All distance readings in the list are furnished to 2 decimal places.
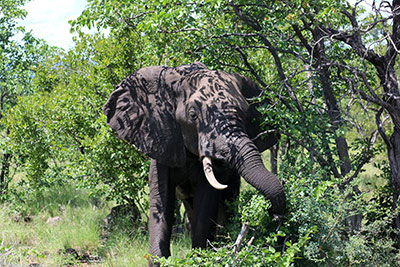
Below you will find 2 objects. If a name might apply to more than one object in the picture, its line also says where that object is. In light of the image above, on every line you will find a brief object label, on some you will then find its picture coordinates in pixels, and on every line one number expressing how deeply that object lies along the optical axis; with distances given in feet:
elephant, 38.91
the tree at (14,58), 80.75
